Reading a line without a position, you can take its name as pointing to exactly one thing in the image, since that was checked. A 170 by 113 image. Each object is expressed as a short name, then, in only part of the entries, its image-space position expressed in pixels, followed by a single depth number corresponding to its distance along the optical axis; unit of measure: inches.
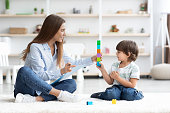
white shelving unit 215.3
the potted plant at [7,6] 209.2
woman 85.3
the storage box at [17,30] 208.4
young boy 91.7
